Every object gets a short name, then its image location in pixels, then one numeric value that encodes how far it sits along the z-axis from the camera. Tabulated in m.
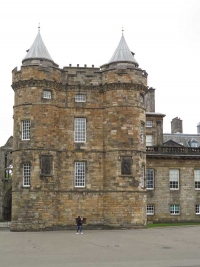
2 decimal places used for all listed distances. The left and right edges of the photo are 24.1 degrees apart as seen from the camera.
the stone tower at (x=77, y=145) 36.81
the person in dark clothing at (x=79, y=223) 32.46
